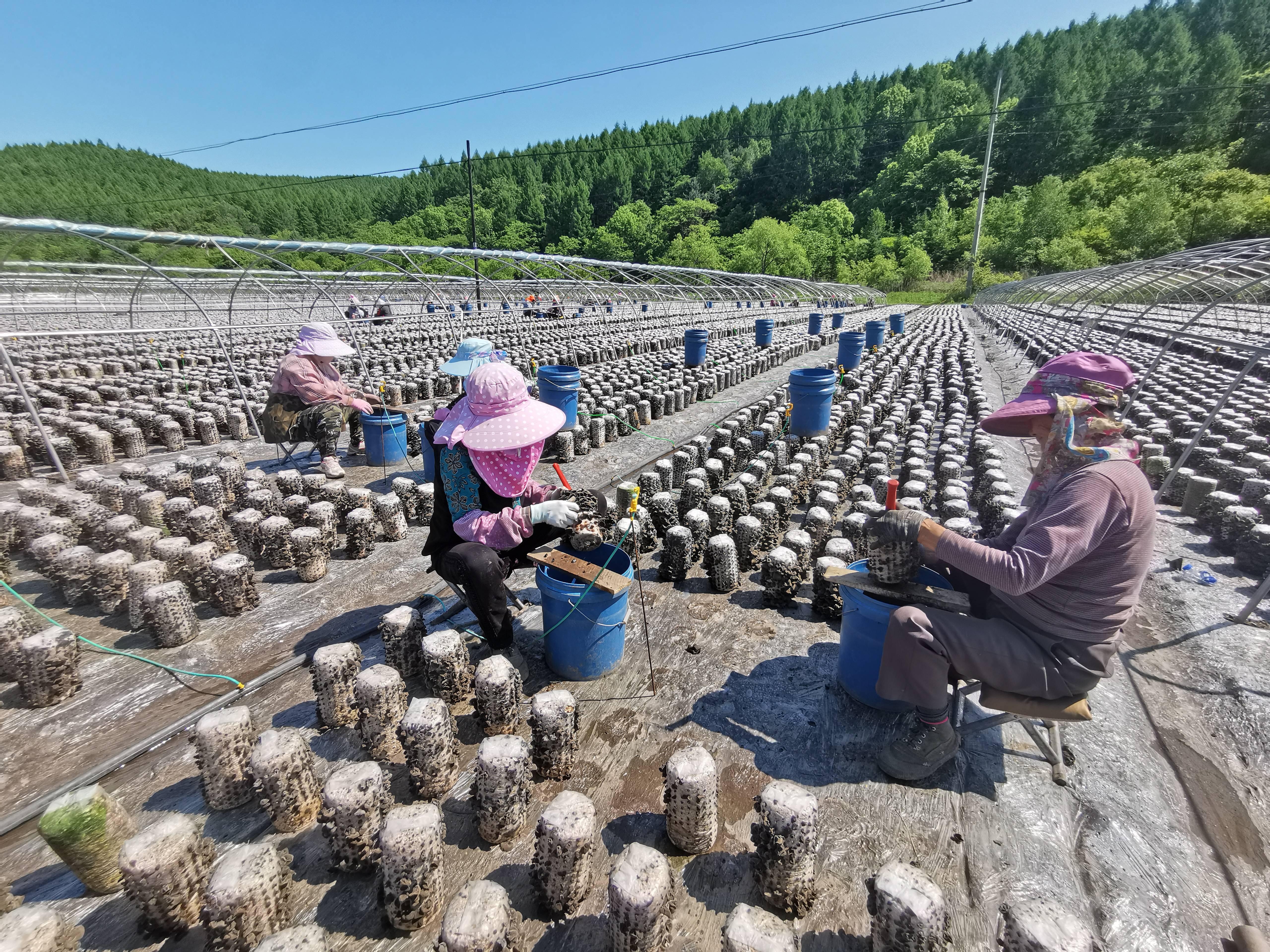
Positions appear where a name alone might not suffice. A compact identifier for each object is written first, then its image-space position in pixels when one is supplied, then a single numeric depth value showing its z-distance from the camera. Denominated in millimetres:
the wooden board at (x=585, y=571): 2980
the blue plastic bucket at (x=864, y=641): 2811
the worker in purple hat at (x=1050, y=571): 2180
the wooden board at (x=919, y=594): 2650
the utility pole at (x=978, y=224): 51281
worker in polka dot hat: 3037
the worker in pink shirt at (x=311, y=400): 6602
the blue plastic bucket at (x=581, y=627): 3068
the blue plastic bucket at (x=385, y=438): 6918
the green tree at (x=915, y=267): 58469
